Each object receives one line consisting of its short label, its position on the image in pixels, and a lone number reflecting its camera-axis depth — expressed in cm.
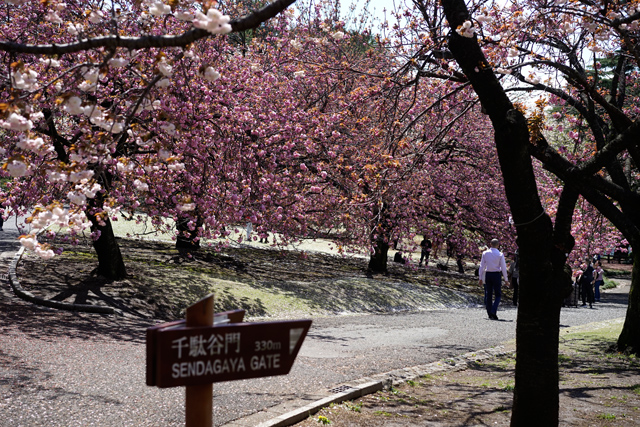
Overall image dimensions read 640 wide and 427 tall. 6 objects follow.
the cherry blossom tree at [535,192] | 544
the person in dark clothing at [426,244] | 2508
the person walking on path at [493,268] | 1448
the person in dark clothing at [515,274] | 1960
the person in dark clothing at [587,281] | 2348
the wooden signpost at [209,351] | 288
